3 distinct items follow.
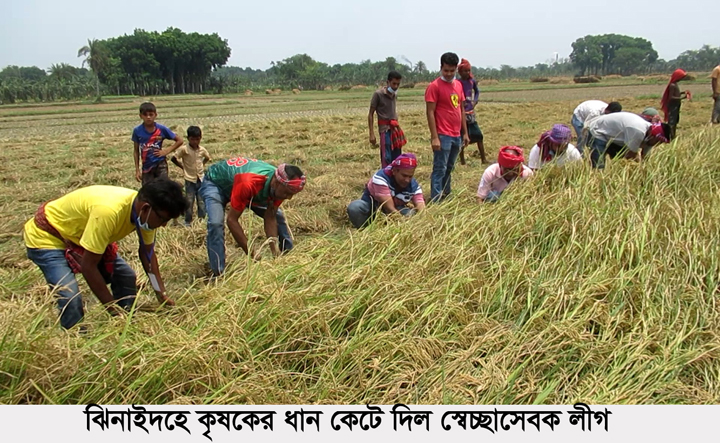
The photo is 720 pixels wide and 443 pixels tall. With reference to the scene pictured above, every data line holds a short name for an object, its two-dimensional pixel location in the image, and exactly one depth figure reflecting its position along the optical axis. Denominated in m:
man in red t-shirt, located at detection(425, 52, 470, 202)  5.10
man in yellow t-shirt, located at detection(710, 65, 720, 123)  8.38
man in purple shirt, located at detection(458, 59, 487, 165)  6.84
